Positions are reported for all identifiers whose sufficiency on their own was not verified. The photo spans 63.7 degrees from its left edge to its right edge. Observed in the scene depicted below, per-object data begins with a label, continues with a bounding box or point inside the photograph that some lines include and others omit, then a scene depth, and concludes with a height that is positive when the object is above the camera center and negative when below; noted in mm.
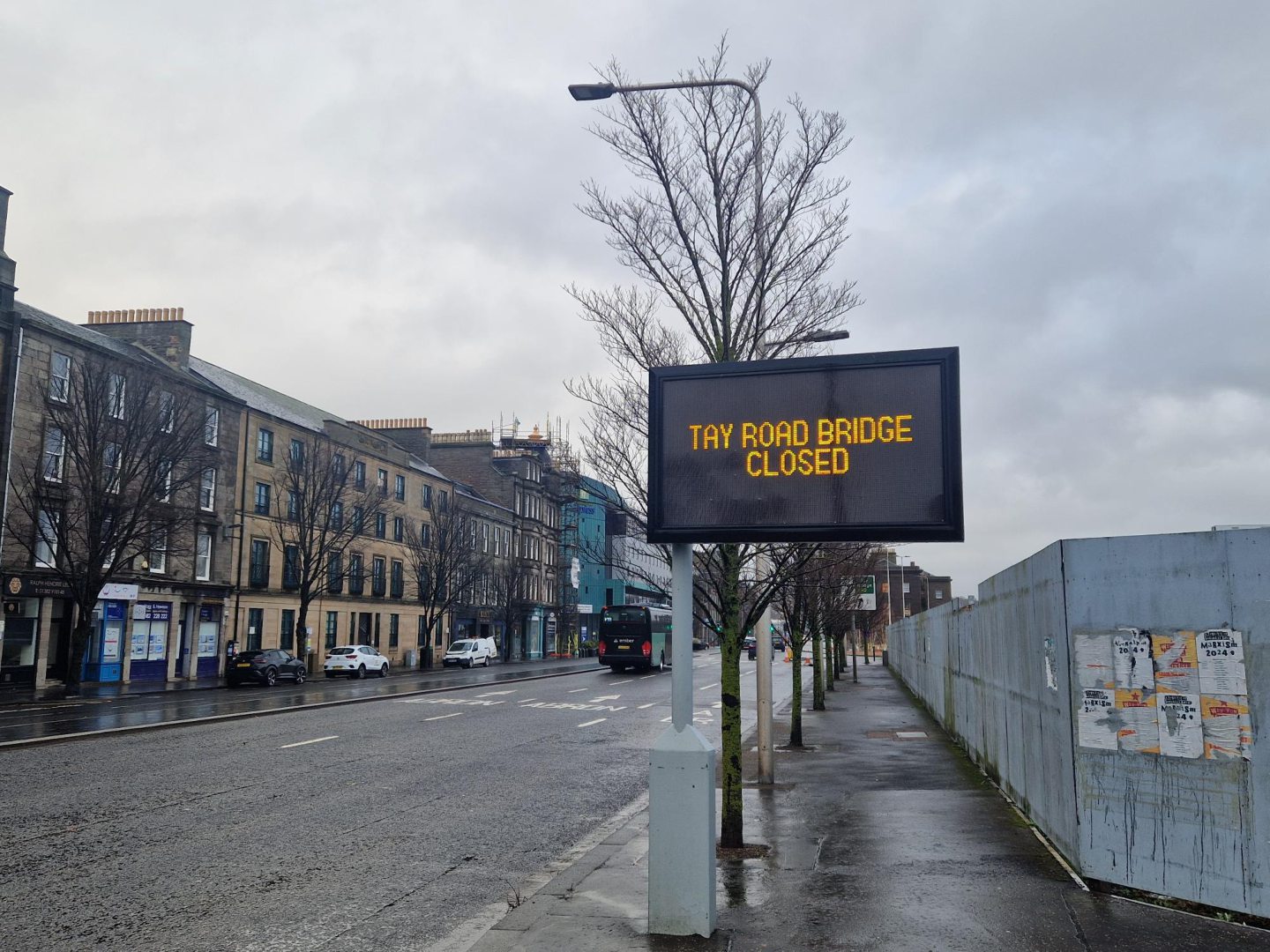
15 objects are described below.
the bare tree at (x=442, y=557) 58344 +2810
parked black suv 37062 -2330
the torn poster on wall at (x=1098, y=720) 7211 -748
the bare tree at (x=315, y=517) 44969 +4052
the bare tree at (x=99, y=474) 30656 +3931
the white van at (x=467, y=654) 57844 -2706
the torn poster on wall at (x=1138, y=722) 6992 -729
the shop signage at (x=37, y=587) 32344 +447
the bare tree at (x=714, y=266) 10453 +3699
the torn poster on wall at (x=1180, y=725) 6770 -731
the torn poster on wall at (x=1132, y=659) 7020 -306
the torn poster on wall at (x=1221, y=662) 6602 -298
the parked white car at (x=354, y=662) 44688 -2504
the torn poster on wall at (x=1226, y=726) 6559 -709
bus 49781 -1391
